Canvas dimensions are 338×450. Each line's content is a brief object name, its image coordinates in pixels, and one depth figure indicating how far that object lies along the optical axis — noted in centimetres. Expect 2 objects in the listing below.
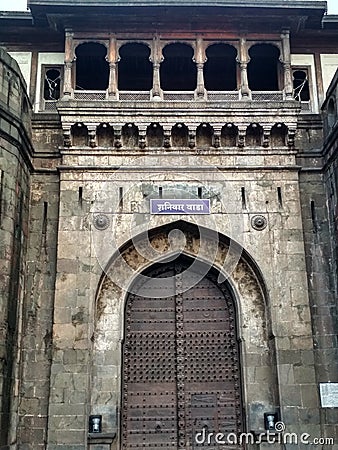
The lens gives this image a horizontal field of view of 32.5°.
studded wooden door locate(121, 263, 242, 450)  1216
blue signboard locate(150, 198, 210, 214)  1311
